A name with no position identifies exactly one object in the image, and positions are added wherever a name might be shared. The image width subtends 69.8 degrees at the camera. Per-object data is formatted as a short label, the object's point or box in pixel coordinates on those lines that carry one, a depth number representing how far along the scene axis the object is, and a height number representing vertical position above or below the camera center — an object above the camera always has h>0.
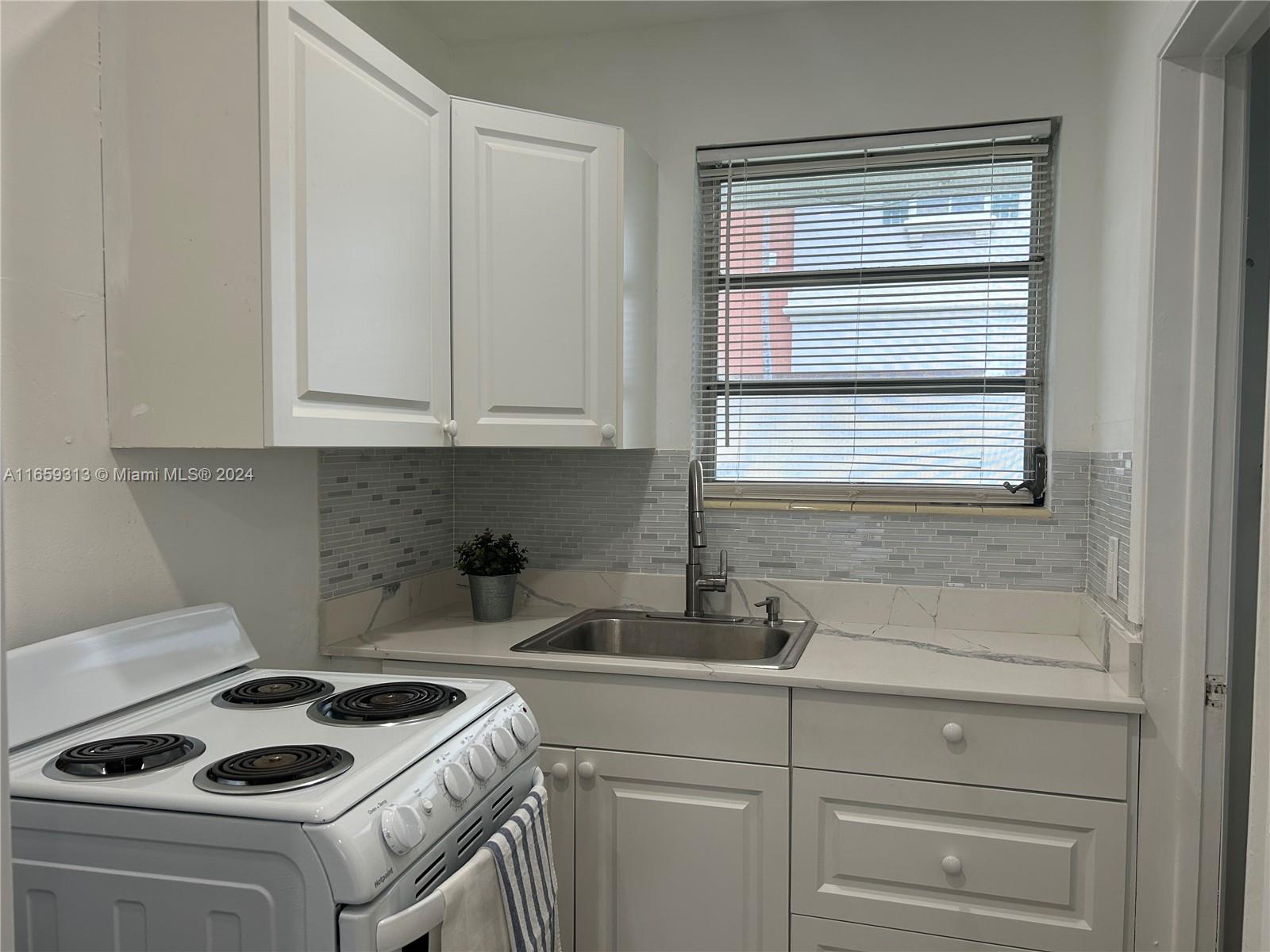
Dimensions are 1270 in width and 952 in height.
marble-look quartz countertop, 1.80 -0.49
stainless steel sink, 2.35 -0.52
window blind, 2.39 +0.34
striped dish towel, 1.38 -0.69
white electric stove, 1.10 -0.48
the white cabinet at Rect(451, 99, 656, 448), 2.12 +0.39
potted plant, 2.44 -0.36
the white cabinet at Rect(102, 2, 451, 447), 1.50 +0.36
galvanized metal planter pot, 2.44 -0.42
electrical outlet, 1.93 -0.27
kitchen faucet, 2.43 -0.33
